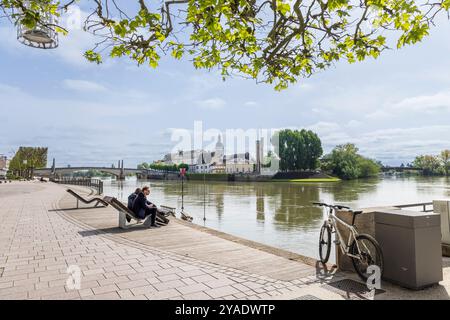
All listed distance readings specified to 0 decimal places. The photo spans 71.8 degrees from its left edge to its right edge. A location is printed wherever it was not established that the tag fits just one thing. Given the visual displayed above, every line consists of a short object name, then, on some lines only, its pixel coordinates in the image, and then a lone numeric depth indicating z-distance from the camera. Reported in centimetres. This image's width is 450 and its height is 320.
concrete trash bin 404
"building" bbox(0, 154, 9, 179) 9221
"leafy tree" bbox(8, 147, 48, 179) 6772
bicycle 428
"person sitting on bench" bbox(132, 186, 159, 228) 902
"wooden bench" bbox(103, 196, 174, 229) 870
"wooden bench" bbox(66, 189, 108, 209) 1309
